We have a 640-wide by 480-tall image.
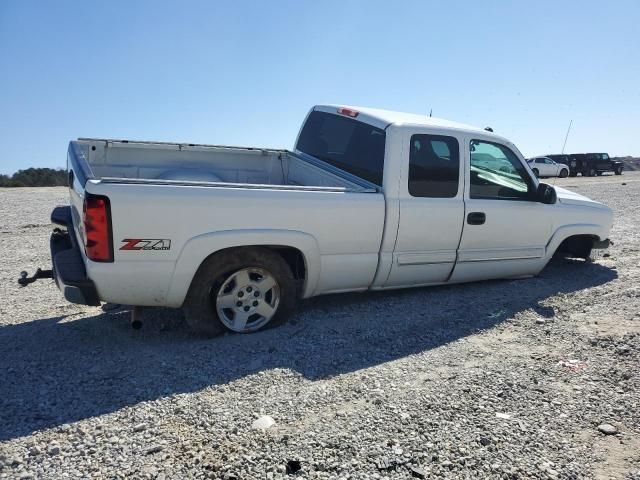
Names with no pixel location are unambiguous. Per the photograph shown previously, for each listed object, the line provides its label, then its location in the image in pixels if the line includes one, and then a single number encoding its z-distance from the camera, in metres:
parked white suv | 34.72
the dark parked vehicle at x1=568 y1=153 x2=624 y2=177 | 38.06
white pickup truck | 3.73
